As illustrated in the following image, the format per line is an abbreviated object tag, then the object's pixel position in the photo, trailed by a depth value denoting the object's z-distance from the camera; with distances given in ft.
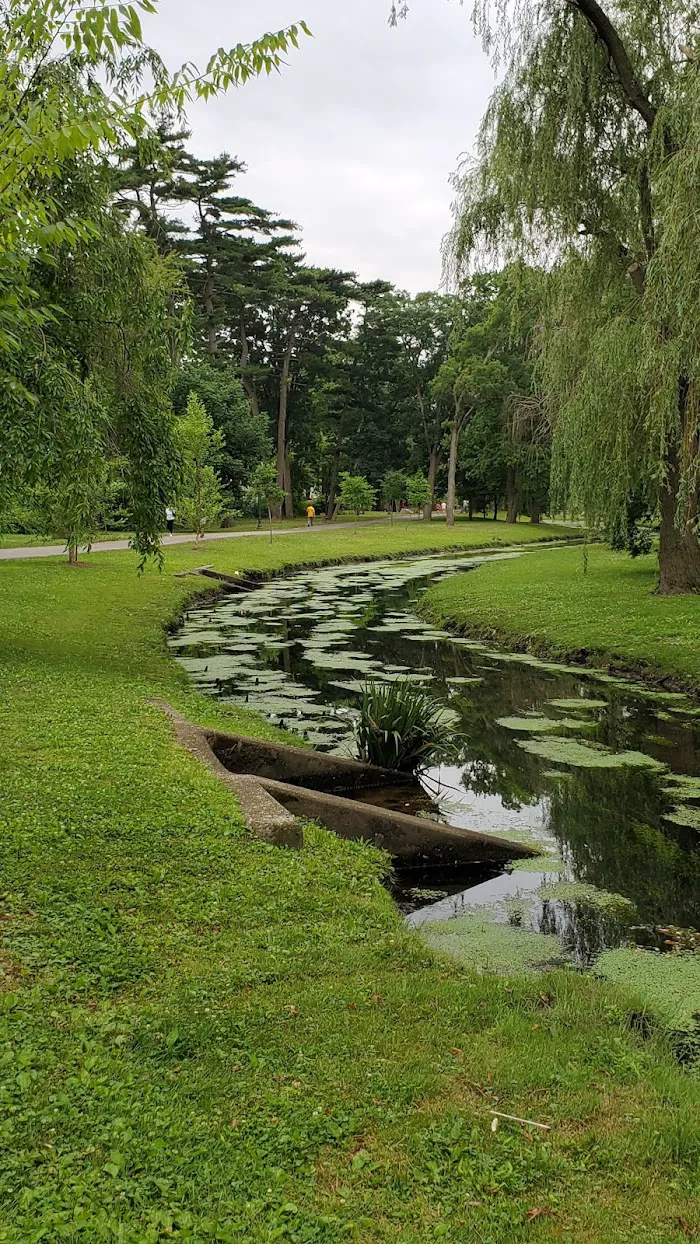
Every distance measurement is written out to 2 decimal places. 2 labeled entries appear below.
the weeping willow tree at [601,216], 41.39
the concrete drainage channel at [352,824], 21.13
